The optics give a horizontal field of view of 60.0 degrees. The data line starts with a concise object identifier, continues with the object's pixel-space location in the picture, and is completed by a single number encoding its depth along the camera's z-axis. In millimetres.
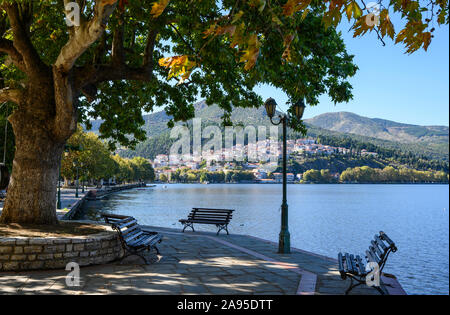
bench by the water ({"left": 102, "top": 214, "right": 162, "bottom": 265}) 7855
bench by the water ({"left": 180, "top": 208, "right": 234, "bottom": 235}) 13484
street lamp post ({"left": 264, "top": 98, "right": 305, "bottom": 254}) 10148
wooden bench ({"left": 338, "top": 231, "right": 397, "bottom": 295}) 5914
